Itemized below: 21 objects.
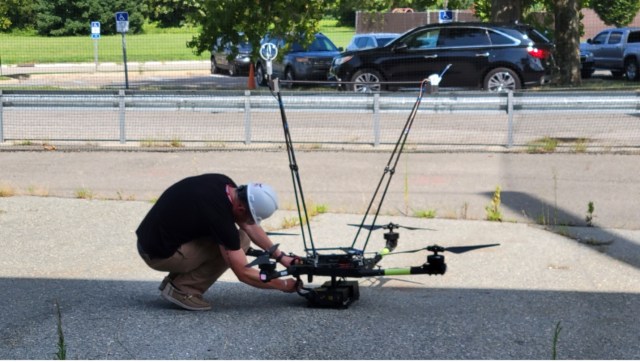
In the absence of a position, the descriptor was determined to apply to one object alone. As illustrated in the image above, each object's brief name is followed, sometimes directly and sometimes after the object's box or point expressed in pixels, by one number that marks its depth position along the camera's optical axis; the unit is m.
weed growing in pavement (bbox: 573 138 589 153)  16.20
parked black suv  24.20
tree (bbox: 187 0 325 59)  27.91
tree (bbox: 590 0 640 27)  59.84
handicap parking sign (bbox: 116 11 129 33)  32.21
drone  7.51
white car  35.24
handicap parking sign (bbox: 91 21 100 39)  38.62
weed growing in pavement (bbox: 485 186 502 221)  11.41
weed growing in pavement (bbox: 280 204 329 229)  11.23
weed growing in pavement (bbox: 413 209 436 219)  11.64
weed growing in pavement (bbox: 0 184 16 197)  13.12
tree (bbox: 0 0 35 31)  47.64
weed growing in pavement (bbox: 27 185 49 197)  13.22
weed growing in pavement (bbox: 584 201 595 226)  11.24
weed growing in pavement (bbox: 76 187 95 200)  12.98
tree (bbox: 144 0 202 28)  58.48
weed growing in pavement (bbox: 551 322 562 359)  6.22
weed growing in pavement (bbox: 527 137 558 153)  16.41
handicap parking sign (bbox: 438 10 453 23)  37.09
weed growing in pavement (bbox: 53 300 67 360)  6.05
